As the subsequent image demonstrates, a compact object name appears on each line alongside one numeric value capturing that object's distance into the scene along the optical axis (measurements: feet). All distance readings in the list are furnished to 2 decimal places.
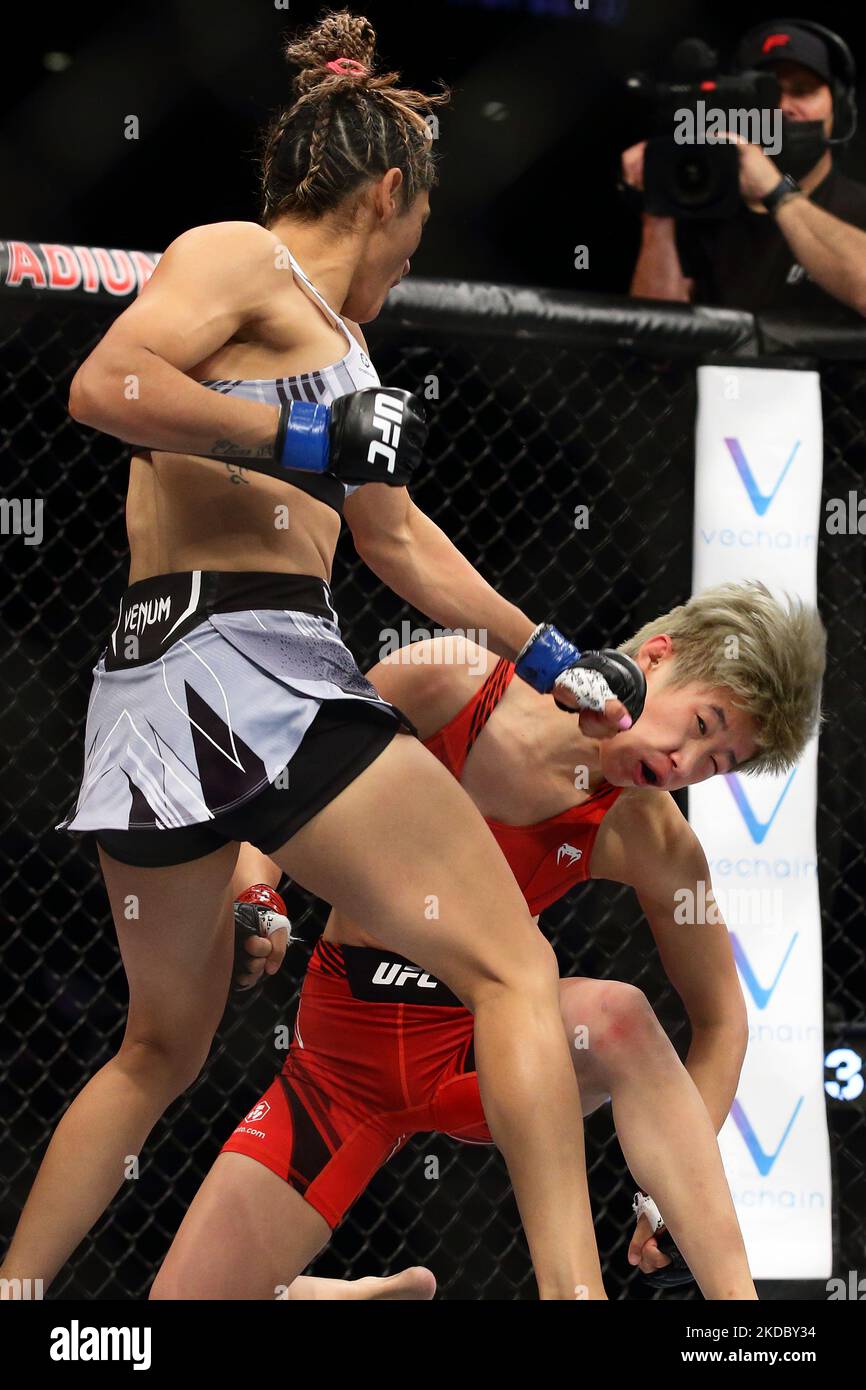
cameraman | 9.82
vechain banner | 8.18
